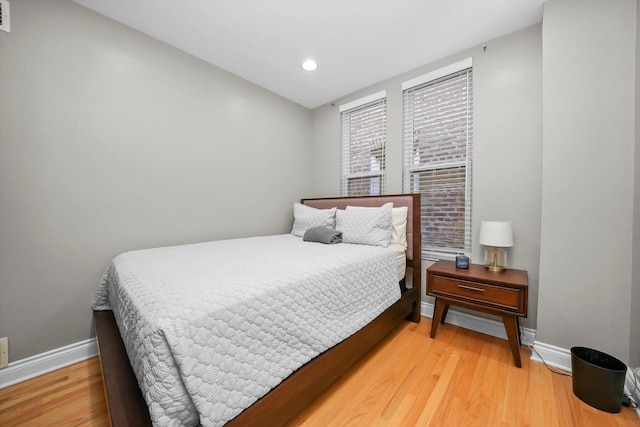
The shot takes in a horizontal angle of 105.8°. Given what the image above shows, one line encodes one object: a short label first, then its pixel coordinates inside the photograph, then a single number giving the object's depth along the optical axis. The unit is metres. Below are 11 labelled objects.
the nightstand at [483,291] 1.64
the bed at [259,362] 0.86
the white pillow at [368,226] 2.18
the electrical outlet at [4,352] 1.51
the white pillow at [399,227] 2.31
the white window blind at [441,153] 2.24
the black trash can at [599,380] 1.26
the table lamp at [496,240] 1.82
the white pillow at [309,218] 2.58
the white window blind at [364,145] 2.84
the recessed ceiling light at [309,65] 2.43
